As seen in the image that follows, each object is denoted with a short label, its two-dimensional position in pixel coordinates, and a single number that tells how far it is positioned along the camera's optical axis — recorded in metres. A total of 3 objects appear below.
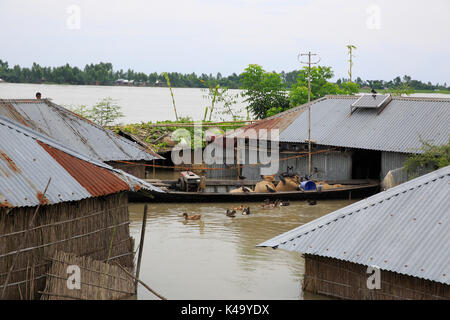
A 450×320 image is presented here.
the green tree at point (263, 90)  43.03
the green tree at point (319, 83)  43.78
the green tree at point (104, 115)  41.69
